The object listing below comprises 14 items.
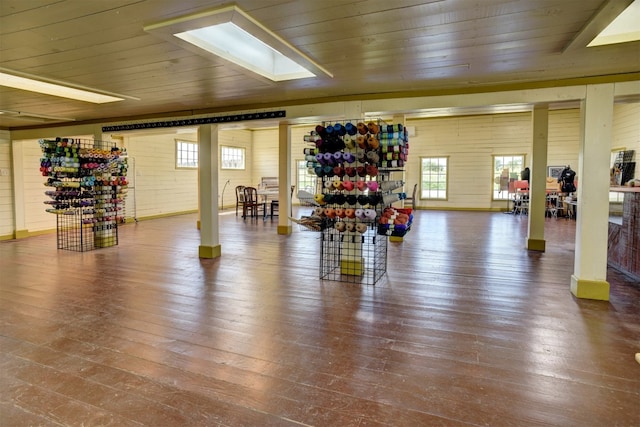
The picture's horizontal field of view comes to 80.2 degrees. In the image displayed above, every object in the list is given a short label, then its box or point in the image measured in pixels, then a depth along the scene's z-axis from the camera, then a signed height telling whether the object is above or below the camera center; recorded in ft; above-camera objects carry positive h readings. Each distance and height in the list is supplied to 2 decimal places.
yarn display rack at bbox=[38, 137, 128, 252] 18.49 +0.13
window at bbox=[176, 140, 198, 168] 37.32 +3.21
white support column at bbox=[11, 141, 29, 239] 23.79 -0.30
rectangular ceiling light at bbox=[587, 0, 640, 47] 8.68 +3.68
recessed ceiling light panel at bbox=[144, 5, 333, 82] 7.59 +3.50
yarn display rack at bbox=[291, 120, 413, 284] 12.66 +0.39
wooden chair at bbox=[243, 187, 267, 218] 33.24 -1.55
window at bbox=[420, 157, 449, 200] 42.09 +1.05
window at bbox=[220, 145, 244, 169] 42.98 +3.41
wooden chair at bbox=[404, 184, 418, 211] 42.15 -1.08
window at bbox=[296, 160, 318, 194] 47.26 +1.09
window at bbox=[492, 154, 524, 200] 39.60 +1.76
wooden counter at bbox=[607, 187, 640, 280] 14.08 -1.94
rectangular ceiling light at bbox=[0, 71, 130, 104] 13.14 +3.68
